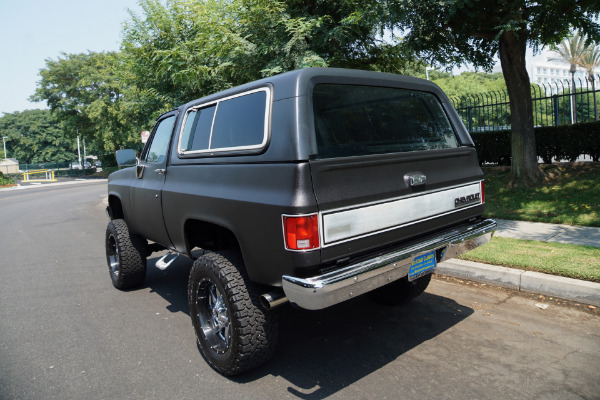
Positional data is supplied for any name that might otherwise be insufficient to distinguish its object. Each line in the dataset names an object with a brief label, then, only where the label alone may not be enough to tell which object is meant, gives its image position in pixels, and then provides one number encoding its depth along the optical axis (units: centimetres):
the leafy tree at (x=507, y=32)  754
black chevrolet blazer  280
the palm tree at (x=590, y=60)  4784
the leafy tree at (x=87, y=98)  3856
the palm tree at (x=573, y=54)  4575
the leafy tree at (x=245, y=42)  1008
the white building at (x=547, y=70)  11071
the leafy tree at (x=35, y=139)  7788
